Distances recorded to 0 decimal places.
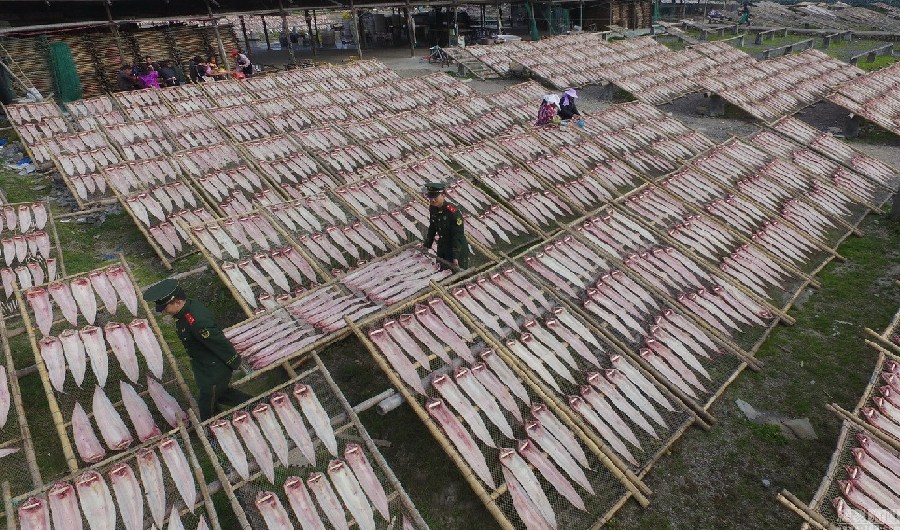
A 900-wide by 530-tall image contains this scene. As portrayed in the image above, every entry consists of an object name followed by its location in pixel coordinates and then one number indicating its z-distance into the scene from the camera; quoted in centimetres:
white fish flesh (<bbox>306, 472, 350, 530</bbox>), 509
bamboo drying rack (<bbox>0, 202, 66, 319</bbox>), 926
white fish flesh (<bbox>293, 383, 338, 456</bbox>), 564
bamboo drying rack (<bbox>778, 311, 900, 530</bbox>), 518
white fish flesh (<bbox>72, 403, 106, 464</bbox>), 578
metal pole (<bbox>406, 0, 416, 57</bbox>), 3259
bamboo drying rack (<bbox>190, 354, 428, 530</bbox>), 508
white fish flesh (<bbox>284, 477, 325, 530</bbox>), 506
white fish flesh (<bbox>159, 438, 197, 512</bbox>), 521
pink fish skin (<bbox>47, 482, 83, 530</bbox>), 491
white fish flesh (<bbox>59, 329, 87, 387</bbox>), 656
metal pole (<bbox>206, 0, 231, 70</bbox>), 2594
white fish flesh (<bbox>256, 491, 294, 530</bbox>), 502
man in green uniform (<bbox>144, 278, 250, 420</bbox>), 619
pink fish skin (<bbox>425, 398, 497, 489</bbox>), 559
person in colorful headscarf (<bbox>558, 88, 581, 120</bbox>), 1683
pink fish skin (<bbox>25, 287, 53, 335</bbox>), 700
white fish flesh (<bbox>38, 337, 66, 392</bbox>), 641
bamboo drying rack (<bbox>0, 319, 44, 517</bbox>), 548
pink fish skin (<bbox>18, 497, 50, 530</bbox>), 480
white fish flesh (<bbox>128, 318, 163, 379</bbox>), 681
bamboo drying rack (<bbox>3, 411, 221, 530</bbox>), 472
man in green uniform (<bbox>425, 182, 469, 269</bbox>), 818
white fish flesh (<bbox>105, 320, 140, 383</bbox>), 668
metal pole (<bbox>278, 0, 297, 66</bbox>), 2839
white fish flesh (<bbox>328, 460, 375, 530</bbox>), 511
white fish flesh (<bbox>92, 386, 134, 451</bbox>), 596
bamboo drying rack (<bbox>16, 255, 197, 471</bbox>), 558
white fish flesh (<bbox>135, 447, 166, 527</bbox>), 509
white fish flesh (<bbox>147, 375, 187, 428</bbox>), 637
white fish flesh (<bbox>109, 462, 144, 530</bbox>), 501
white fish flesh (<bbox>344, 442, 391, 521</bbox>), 520
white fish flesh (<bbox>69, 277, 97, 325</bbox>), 735
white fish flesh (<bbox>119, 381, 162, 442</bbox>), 618
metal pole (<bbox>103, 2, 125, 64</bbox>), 2346
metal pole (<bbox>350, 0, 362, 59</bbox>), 3048
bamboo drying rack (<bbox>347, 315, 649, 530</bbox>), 532
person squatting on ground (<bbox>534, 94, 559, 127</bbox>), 1642
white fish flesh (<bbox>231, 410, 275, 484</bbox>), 545
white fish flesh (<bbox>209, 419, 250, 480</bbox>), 542
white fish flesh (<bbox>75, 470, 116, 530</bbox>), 498
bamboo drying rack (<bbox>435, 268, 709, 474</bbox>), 604
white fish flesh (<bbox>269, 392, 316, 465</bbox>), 555
